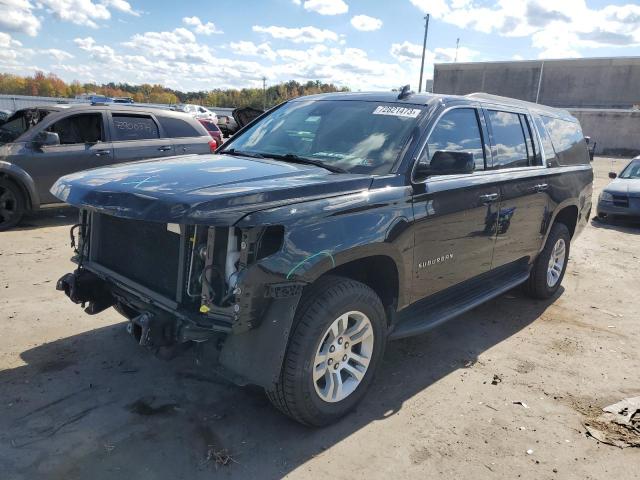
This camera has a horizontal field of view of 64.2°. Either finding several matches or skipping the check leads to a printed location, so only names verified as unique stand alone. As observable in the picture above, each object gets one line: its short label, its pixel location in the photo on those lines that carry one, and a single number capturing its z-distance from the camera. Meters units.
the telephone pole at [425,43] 39.27
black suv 2.66
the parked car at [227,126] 20.05
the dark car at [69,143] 7.49
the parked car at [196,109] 34.28
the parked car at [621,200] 10.14
